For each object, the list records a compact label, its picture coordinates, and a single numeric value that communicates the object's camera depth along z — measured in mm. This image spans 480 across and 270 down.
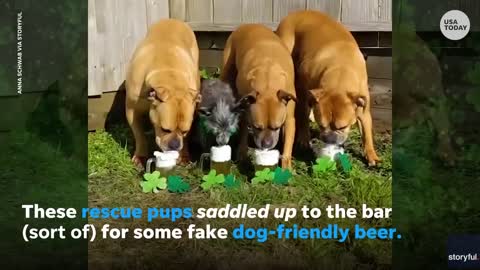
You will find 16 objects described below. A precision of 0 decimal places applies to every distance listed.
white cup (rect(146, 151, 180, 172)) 3355
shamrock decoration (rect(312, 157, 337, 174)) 3411
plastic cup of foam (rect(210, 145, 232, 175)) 3375
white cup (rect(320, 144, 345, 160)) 3455
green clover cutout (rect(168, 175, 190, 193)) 3201
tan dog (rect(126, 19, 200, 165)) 3359
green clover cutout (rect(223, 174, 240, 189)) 3197
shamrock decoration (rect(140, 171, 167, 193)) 3212
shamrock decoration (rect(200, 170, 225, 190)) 3236
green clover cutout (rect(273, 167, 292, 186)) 3285
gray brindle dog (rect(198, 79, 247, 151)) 3391
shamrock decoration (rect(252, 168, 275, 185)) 3290
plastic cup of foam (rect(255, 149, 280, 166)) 3348
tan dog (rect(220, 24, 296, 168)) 3340
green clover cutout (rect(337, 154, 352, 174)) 3404
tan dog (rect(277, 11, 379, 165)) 3396
